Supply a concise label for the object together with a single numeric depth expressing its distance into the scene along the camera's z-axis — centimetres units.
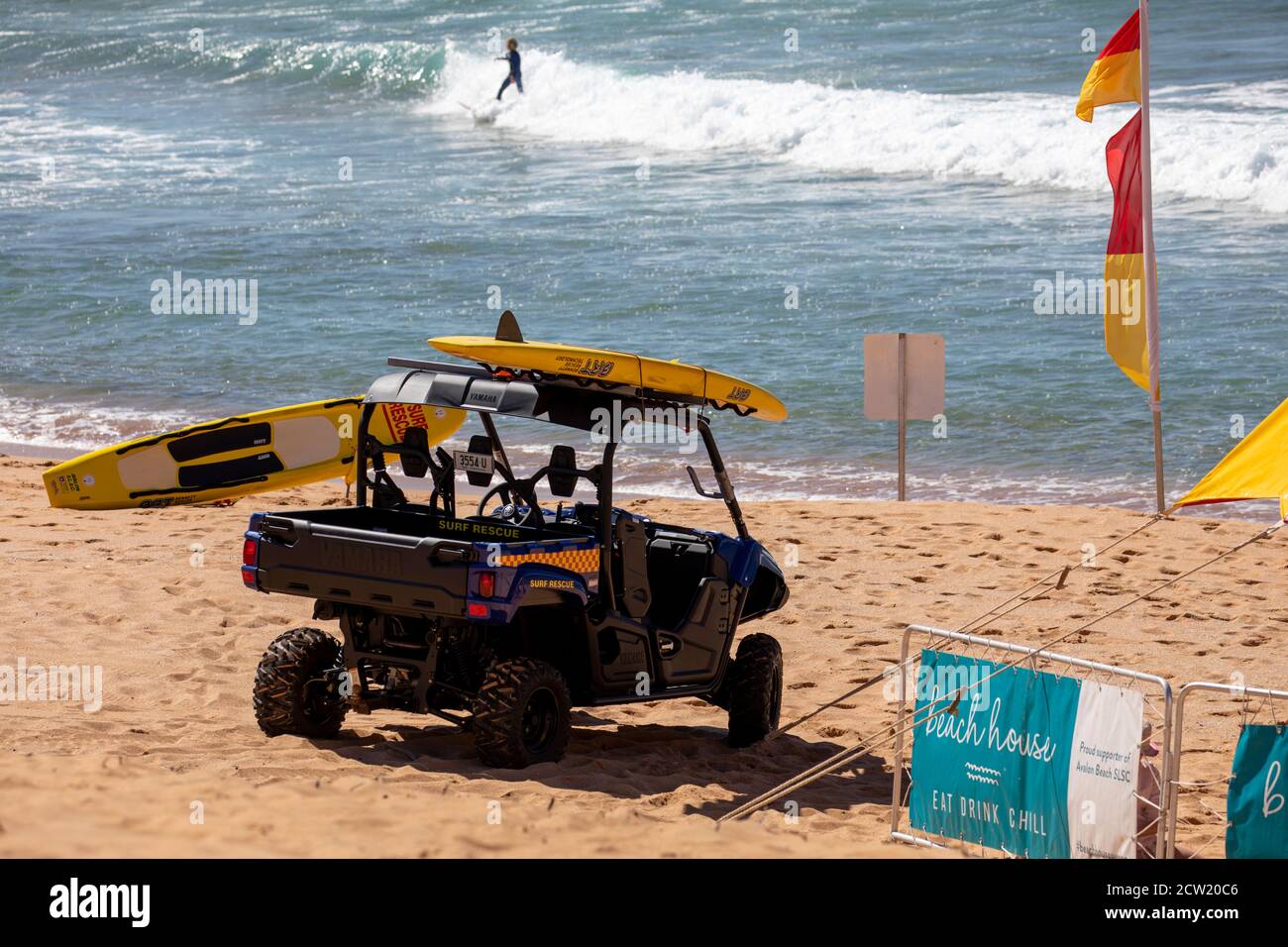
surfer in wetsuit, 3978
